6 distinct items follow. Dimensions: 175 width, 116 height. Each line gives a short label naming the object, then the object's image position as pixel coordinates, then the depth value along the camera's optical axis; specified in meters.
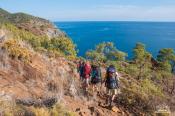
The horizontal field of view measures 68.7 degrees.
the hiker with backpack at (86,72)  5.01
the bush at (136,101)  4.86
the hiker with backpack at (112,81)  4.51
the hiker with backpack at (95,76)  4.97
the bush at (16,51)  4.52
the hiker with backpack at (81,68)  5.19
